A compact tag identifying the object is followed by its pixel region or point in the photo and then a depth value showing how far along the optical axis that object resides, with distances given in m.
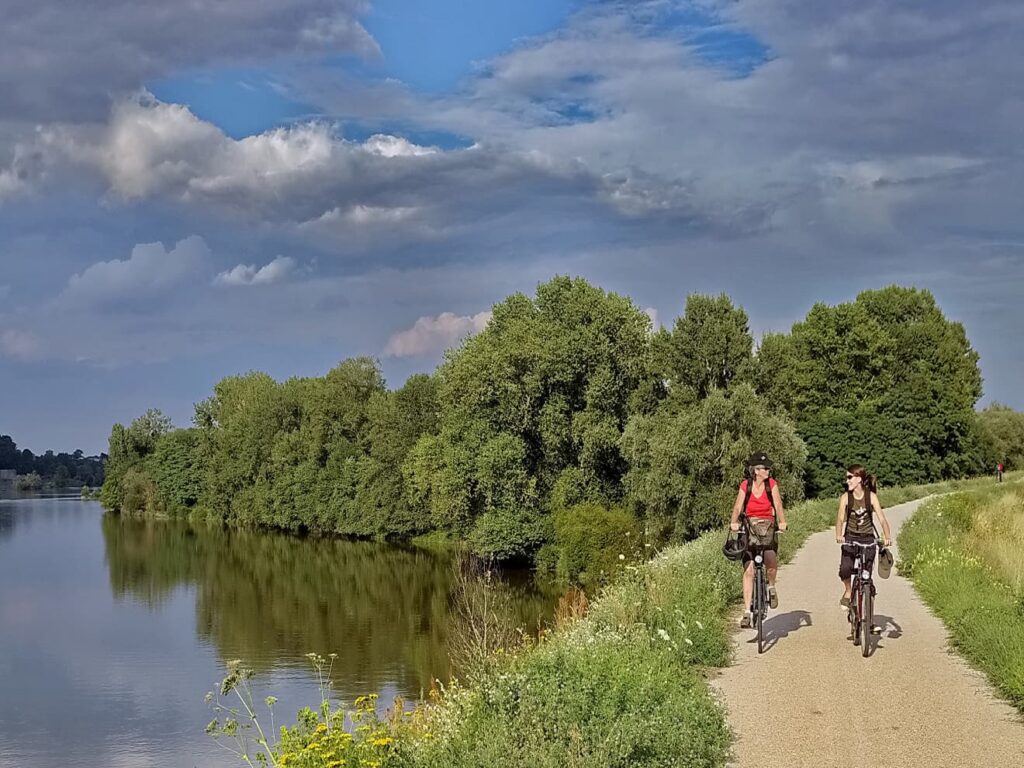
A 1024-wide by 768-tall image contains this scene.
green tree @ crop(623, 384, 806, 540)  34.41
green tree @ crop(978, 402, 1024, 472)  63.44
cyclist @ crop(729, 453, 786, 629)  10.67
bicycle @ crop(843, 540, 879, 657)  10.38
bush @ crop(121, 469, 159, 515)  92.28
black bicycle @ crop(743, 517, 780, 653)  10.73
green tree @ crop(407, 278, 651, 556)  41.53
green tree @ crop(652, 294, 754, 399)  38.72
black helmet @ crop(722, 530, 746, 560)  10.70
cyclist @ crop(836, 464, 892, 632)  10.86
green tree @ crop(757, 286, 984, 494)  51.09
